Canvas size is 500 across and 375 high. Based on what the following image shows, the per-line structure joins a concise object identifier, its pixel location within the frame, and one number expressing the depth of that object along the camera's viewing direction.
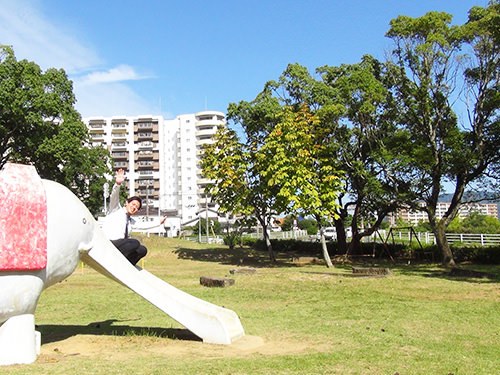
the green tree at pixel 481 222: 62.26
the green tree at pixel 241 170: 24.53
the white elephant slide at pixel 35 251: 6.12
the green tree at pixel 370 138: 21.62
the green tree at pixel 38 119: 27.86
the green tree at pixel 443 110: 20.22
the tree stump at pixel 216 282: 15.49
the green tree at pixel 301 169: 21.22
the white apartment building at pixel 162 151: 84.94
